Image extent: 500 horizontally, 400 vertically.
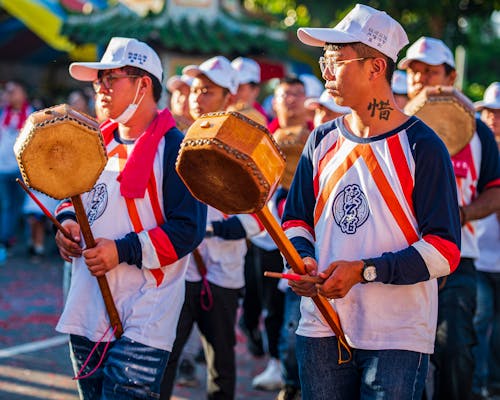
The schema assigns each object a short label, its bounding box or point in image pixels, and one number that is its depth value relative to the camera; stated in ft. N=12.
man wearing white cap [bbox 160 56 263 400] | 18.69
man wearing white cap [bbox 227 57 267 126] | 27.02
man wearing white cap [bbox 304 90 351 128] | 21.70
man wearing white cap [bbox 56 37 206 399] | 13.47
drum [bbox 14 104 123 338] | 12.42
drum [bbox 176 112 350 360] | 10.23
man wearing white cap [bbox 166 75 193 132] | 23.82
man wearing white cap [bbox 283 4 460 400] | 11.38
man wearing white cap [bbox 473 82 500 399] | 21.29
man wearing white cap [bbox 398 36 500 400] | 17.31
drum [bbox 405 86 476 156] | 16.79
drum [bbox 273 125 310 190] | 21.81
